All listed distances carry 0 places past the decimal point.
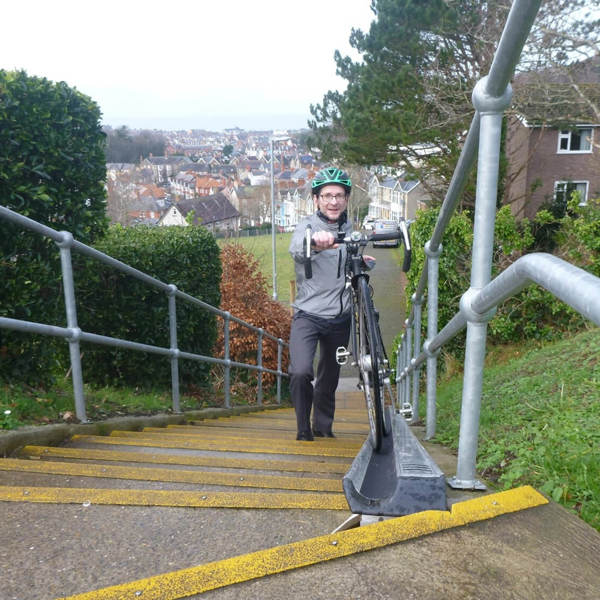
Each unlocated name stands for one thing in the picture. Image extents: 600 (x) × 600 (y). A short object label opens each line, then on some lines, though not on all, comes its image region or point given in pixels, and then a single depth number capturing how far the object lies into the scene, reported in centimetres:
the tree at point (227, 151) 19150
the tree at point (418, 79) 1498
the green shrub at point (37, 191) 387
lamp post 2728
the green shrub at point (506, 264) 871
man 401
